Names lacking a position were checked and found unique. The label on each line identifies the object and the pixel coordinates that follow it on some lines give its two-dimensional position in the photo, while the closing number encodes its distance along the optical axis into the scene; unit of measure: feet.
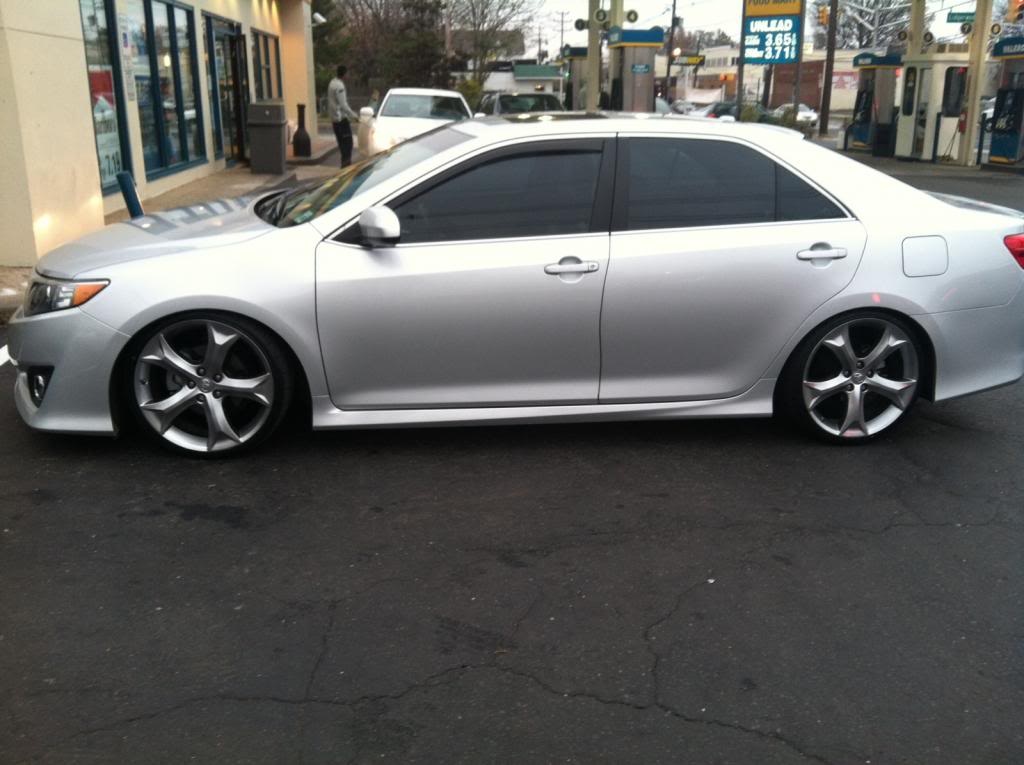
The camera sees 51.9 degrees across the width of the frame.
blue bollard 23.65
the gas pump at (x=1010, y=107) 73.46
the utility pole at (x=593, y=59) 97.72
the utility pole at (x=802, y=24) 102.62
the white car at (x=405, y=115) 54.70
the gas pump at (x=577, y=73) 120.06
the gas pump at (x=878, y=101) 91.04
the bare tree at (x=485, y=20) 181.78
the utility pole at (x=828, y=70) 139.54
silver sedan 15.10
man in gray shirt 64.54
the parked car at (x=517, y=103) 76.74
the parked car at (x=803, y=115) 136.88
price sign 104.53
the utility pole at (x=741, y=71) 105.81
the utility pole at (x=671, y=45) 161.21
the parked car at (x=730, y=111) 129.59
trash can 59.82
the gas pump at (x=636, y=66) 84.33
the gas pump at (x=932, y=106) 81.25
